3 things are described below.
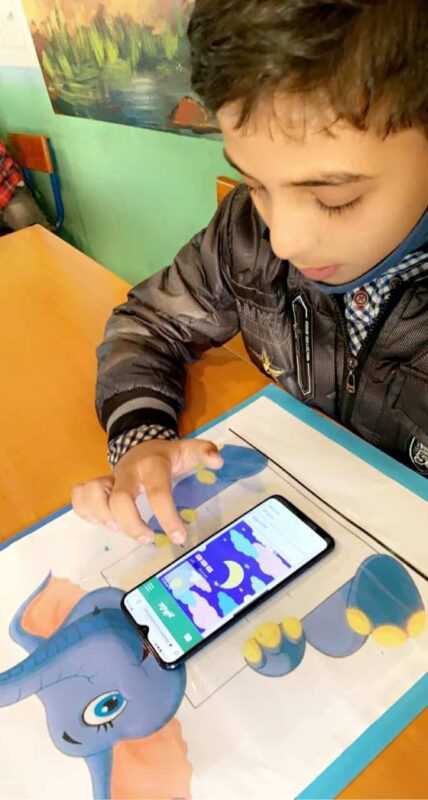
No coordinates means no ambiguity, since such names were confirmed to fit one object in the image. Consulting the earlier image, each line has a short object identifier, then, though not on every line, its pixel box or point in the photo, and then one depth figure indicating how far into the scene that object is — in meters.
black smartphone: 0.40
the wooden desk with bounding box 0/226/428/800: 0.34
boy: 0.35
